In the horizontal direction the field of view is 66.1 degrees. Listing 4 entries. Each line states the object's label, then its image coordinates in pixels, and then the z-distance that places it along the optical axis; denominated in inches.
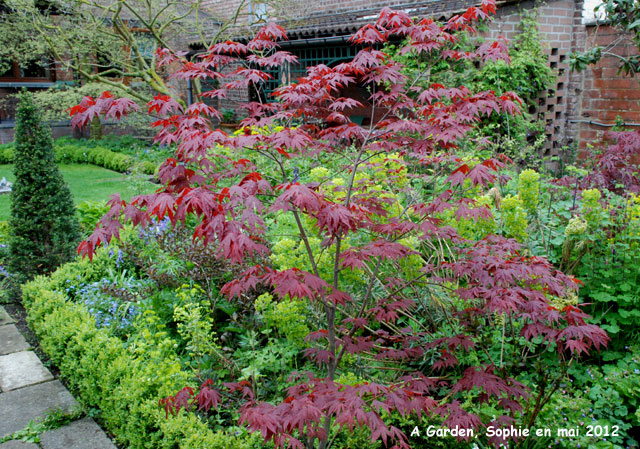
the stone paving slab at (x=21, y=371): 141.5
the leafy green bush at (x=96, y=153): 511.7
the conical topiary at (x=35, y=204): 194.1
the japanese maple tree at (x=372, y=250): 80.4
